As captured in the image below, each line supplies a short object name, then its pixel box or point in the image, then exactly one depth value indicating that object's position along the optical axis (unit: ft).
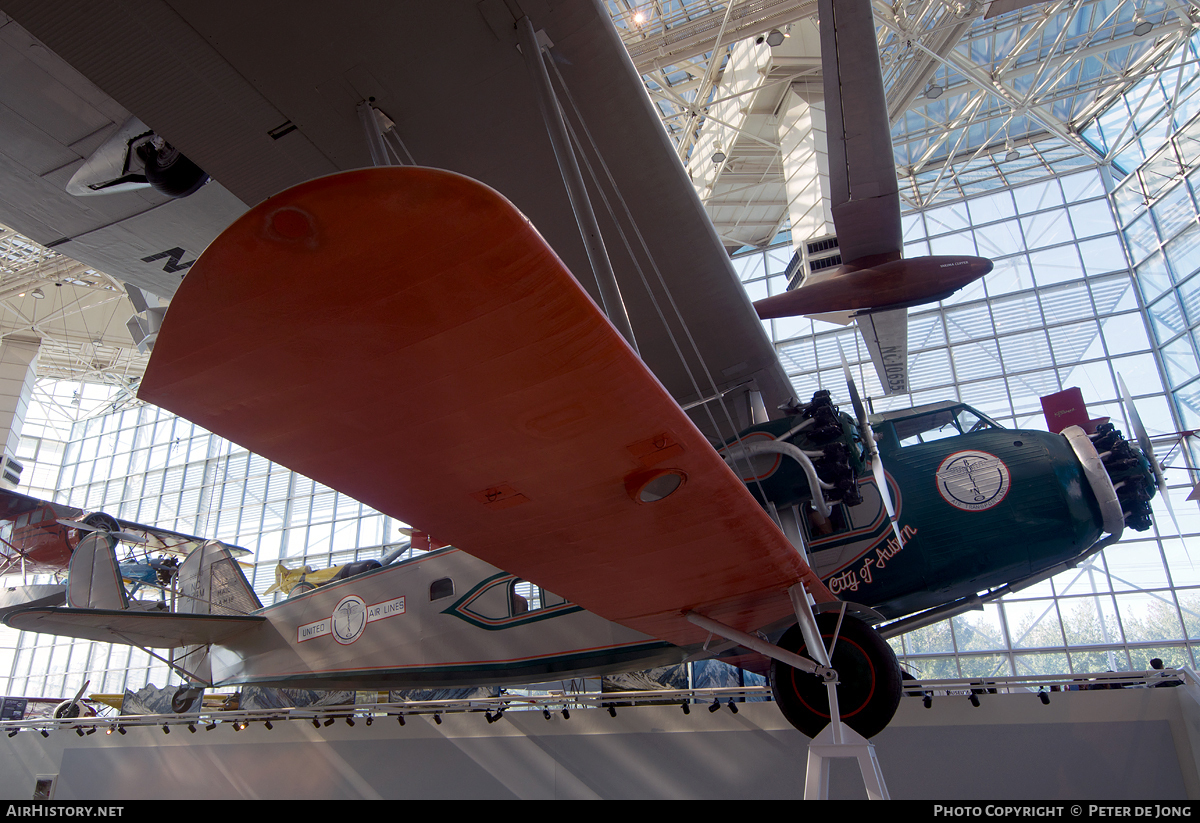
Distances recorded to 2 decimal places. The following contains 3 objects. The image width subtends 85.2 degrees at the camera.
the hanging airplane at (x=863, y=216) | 18.61
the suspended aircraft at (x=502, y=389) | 6.10
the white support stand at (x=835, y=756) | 9.53
